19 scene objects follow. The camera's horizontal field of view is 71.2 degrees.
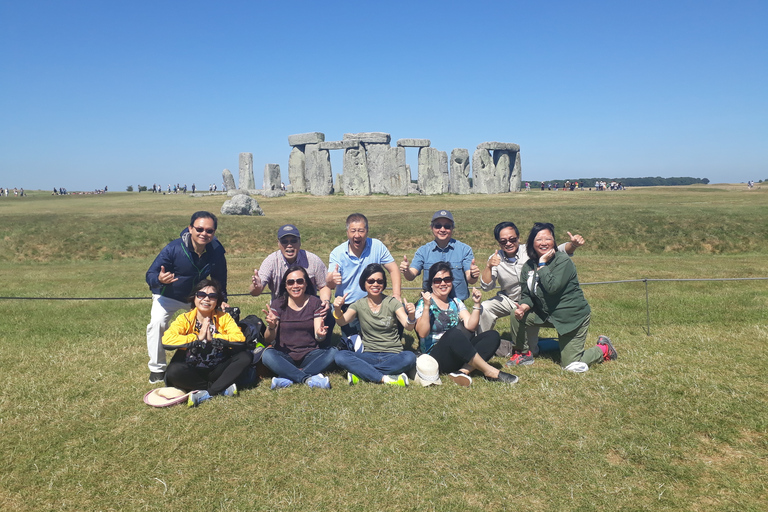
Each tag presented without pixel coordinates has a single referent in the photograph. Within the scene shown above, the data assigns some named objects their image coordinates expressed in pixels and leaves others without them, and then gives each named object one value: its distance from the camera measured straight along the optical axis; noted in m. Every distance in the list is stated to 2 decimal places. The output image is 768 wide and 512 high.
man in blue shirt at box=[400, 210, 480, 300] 6.66
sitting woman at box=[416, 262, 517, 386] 5.85
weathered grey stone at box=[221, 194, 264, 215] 26.92
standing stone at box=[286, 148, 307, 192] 43.41
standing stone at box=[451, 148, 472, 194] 42.56
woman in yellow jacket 5.49
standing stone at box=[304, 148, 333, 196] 39.82
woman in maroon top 5.90
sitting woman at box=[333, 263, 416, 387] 5.88
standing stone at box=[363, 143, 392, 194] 40.03
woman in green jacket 6.19
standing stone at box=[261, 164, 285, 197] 42.56
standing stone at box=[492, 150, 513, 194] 42.53
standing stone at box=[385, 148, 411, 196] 39.88
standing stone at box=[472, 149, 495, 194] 41.94
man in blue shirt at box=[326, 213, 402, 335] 6.45
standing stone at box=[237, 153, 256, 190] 44.12
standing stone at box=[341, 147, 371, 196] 39.62
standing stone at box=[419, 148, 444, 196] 41.19
